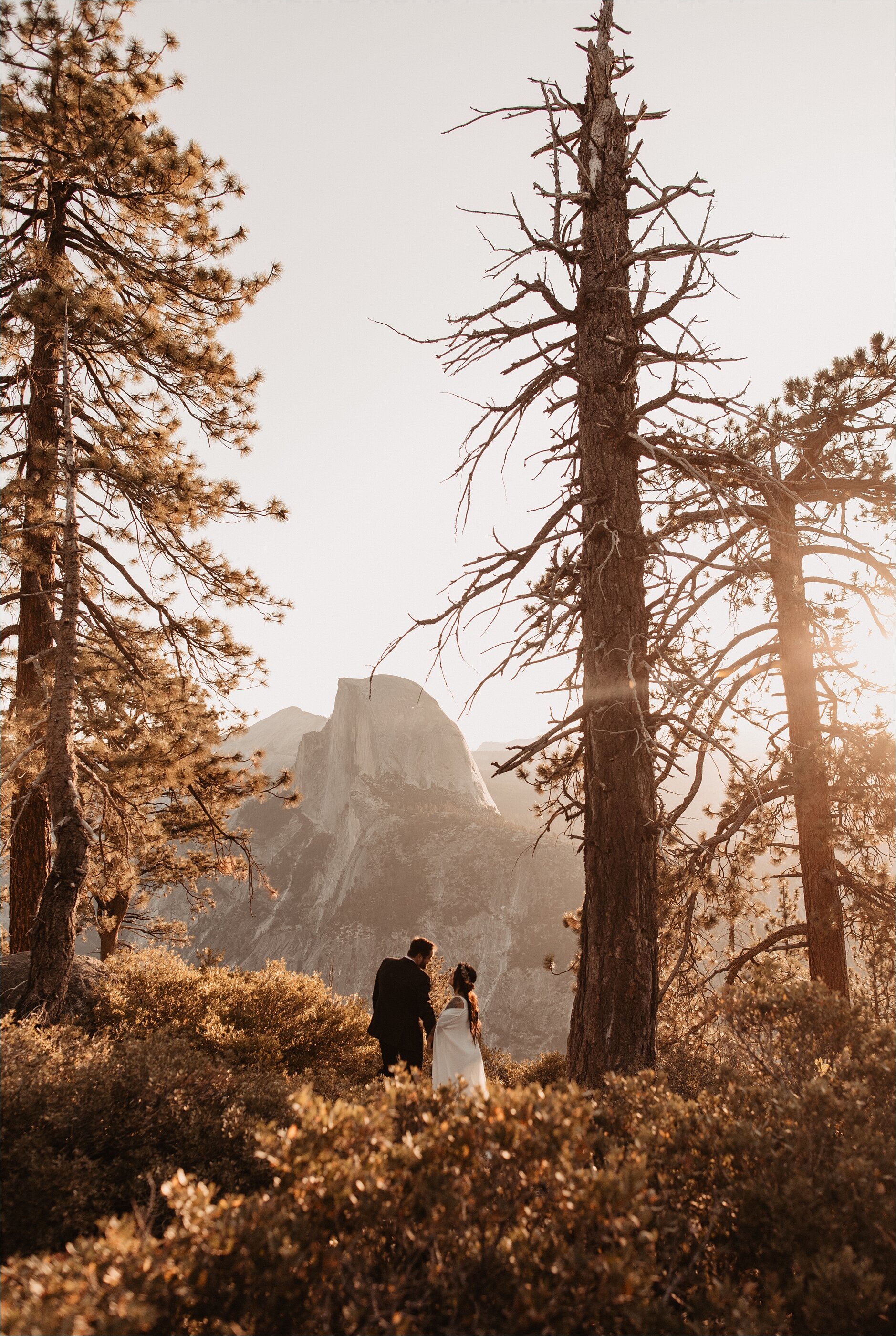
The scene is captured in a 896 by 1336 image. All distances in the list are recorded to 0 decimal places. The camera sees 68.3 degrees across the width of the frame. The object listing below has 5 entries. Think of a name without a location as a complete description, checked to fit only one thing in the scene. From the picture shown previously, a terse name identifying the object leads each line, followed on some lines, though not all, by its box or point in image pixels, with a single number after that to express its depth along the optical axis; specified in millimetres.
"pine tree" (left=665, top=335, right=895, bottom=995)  6223
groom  5637
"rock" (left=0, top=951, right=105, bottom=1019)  5469
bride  5305
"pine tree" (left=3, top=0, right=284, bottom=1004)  7027
